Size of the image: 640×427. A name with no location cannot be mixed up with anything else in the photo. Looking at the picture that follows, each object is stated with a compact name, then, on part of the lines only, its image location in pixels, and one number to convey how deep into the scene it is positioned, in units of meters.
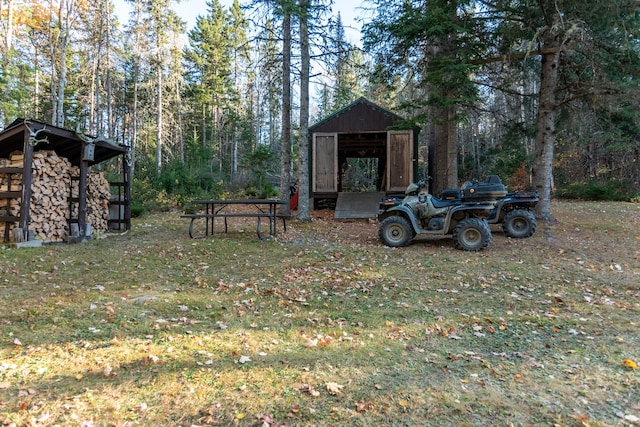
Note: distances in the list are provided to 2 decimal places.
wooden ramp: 12.20
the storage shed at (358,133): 13.92
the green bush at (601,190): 16.89
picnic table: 7.97
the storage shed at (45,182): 7.26
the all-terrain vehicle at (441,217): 7.29
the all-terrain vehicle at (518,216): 8.20
